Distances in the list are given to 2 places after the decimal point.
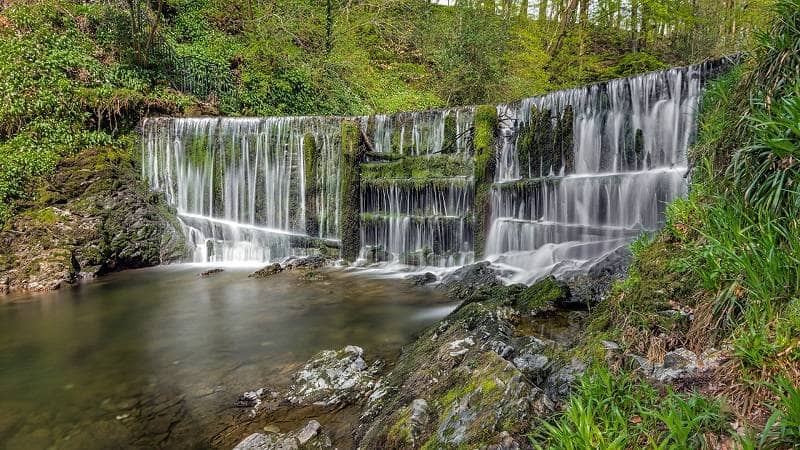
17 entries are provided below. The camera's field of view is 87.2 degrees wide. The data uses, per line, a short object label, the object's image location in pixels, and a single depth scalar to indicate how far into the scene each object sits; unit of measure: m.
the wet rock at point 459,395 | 2.54
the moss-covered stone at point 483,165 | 10.03
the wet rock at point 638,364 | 2.66
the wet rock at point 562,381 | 2.69
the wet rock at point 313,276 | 9.39
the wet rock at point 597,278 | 5.55
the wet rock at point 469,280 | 7.54
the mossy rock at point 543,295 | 5.45
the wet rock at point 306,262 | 10.51
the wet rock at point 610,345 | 2.94
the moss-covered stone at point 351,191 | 11.29
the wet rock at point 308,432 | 3.35
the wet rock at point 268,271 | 9.87
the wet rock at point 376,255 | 11.11
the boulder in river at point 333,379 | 4.08
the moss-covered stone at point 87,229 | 9.41
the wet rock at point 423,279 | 8.79
